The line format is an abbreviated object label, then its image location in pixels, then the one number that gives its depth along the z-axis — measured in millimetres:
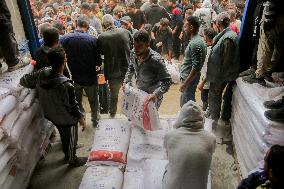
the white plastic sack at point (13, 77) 3883
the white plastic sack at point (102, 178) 3252
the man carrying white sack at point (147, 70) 3846
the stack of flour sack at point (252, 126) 3205
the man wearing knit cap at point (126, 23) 6083
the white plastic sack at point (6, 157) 3248
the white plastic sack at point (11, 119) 3353
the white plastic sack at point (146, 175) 3230
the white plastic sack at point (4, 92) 3563
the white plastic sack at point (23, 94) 3867
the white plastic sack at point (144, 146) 3648
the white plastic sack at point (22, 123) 3504
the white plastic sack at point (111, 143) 3639
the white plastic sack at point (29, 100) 3896
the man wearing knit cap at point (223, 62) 4410
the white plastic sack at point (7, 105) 3369
